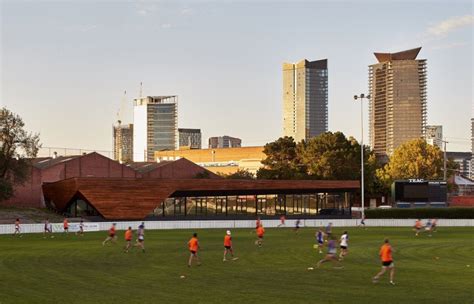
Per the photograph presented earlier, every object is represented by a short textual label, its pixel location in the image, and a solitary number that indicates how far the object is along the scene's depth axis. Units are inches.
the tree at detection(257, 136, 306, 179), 4702.3
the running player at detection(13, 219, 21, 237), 2485.2
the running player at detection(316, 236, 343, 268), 1253.7
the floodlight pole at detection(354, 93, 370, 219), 3239.2
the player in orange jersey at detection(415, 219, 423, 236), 2273.9
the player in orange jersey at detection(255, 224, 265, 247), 1780.3
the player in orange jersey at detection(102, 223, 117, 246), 1845.6
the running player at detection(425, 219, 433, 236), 2335.1
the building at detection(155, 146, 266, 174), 7566.4
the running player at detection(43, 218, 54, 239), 2470.5
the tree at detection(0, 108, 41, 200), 3555.6
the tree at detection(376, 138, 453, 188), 5032.0
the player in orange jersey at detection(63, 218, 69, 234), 2482.2
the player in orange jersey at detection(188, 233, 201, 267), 1311.5
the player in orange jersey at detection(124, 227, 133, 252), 1662.2
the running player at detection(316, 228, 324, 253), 1582.2
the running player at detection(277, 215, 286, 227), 2815.5
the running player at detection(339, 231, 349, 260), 1386.6
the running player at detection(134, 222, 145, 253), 1647.4
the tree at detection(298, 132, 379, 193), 4618.6
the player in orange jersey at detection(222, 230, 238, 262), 1419.5
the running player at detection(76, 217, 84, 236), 2426.4
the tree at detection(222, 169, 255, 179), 5298.2
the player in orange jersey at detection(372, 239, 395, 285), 1073.5
